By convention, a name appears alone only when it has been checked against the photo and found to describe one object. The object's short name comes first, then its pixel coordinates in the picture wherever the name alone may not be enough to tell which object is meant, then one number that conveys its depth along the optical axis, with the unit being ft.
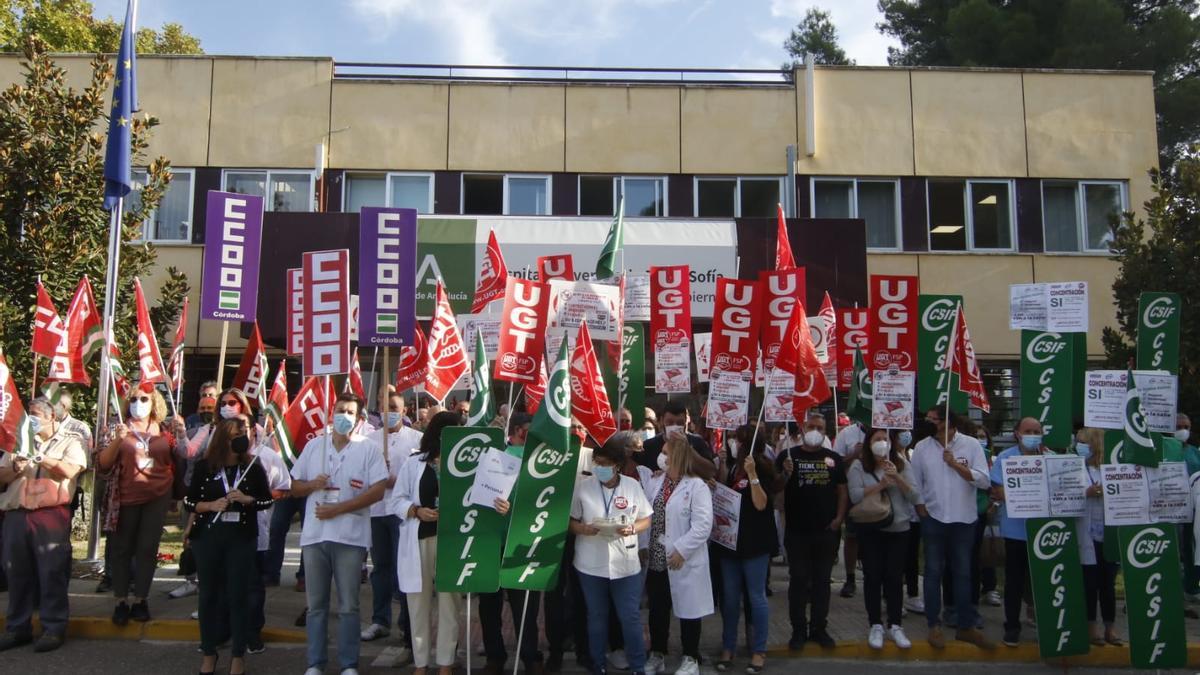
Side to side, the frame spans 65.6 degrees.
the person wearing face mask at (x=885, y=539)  26.76
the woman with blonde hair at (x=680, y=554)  23.72
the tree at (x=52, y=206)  37.09
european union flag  35.78
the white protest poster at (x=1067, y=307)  25.57
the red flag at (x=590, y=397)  26.07
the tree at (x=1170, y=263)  42.22
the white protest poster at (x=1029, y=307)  26.34
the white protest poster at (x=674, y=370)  35.88
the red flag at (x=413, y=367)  36.83
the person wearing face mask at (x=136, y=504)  27.22
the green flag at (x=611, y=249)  34.91
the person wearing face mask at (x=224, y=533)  23.04
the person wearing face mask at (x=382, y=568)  27.07
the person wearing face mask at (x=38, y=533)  25.50
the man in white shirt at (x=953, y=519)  26.63
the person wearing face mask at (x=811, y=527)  26.14
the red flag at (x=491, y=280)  37.60
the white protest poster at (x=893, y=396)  29.35
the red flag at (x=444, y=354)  33.78
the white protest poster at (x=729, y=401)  30.35
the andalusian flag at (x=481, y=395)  24.41
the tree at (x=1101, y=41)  75.20
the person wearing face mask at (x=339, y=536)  22.75
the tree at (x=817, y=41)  106.83
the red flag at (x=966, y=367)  31.63
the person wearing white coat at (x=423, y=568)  22.54
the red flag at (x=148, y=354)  33.01
